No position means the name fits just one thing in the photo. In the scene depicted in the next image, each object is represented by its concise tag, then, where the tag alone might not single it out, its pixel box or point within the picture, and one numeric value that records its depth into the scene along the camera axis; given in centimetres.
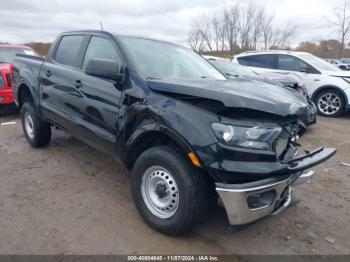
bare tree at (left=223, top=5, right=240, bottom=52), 3406
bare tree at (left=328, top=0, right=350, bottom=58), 2490
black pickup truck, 240
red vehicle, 750
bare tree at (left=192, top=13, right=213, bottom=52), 3585
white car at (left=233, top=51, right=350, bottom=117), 852
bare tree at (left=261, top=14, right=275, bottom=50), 3397
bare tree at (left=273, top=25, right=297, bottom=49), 3528
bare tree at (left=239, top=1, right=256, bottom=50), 3375
